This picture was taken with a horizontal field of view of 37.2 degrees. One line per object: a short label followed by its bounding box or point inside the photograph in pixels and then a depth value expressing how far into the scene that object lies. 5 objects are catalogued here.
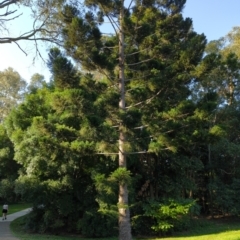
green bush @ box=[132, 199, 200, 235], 11.37
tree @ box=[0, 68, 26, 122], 33.25
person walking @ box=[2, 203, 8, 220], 17.56
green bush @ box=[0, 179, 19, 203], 14.89
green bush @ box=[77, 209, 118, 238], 11.66
